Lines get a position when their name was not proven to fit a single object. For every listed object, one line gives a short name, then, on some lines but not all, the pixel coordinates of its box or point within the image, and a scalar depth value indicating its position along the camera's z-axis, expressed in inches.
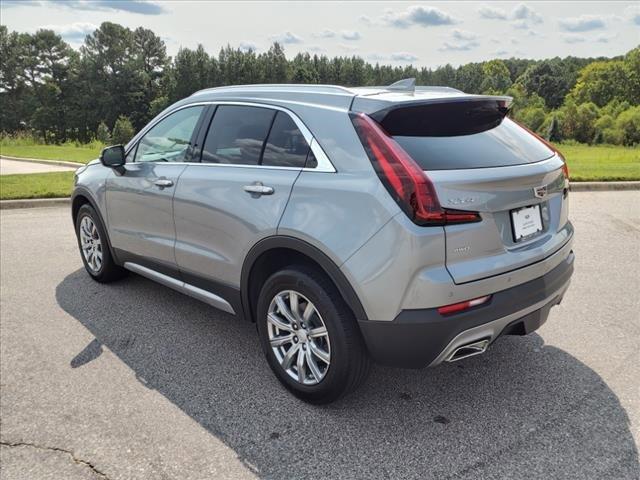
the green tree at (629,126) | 2687.0
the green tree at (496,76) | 5310.0
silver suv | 102.6
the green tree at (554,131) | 2997.0
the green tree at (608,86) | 4015.8
